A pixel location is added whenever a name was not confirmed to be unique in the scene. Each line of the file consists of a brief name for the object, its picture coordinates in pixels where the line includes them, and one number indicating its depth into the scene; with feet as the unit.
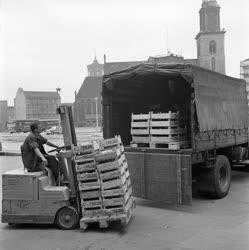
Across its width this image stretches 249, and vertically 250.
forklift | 23.68
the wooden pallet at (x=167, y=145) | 28.40
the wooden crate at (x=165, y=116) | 28.97
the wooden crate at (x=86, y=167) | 23.17
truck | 27.58
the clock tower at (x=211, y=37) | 311.47
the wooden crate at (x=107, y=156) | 23.02
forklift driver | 24.35
